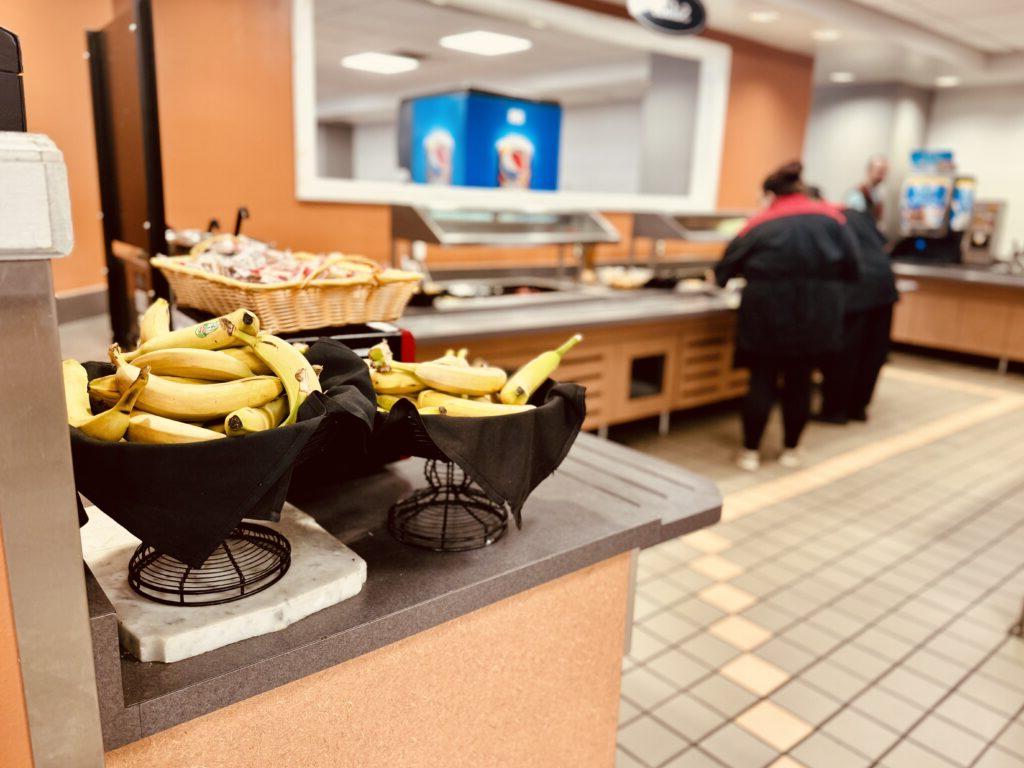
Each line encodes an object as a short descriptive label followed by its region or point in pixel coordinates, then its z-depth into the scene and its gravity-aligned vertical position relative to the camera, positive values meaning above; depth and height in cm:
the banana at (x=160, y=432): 98 -30
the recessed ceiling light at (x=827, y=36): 634 +146
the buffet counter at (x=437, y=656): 101 -69
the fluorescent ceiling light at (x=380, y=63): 990 +176
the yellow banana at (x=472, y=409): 123 -32
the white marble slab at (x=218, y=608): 100 -56
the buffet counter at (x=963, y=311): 743 -89
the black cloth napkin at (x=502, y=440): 110 -35
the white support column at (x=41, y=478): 74 -30
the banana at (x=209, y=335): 112 -21
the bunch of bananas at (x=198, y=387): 98 -26
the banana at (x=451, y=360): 138 -28
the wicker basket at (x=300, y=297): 157 -21
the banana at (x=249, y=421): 98 -29
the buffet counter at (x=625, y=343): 398 -78
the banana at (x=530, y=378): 131 -30
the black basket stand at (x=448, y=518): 133 -57
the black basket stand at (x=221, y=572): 108 -55
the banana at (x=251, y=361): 116 -25
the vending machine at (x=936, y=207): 871 +14
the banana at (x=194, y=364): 110 -24
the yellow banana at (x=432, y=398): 128 -32
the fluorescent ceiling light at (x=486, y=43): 829 +173
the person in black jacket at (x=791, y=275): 432 -34
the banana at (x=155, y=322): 133 -23
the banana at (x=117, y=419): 94 -28
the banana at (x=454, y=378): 129 -29
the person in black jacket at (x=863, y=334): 517 -82
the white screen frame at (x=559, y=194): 437 +54
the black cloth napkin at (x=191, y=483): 90 -34
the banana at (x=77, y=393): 97 -27
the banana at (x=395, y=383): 131 -31
